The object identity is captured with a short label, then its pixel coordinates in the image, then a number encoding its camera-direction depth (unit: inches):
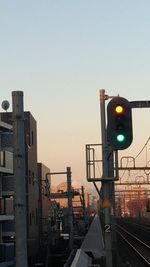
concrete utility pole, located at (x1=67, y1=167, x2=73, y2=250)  1798.7
